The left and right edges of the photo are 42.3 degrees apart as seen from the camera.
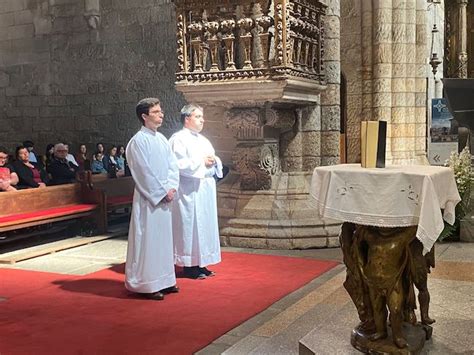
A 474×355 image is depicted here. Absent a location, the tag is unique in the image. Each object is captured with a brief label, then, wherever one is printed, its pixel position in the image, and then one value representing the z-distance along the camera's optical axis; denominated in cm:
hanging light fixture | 961
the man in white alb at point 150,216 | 477
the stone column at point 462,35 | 1424
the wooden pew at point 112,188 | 804
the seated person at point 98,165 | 1062
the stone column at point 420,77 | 902
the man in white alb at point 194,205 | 539
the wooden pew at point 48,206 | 686
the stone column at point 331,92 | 712
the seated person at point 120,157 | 1097
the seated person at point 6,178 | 728
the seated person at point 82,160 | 1031
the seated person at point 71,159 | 1053
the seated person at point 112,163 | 981
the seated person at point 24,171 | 794
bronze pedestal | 294
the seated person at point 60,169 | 871
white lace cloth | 281
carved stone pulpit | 609
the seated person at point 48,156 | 1024
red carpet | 374
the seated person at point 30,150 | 1040
